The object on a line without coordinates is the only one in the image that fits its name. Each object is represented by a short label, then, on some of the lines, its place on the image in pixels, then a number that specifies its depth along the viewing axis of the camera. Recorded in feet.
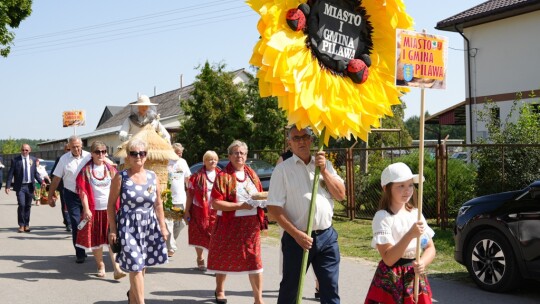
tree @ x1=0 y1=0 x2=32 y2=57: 80.89
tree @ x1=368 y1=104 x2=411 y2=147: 100.83
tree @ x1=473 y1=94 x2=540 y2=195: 39.40
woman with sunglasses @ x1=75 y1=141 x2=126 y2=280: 29.73
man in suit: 48.19
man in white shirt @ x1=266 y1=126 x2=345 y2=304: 16.07
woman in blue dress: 20.98
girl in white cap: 13.60
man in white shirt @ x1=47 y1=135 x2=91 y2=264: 33.22
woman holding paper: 22.67
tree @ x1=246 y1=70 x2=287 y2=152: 90.27
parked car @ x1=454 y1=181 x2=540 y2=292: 23.44
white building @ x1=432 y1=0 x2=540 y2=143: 74.54
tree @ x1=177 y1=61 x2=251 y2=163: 96.58
